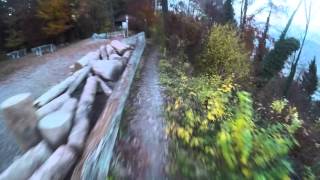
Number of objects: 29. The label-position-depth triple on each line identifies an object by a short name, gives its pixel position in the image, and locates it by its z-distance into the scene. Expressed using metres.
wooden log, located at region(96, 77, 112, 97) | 2.96
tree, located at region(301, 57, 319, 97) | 16.54
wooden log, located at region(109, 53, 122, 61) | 4.17
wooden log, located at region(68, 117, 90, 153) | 1.91
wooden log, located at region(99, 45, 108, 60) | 4.49
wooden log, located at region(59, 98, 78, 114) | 2.38
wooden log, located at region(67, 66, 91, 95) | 3.07
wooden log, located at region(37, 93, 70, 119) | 2.49
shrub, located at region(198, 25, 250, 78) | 6.74
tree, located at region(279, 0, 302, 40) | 11.39
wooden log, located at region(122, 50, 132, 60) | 4.41
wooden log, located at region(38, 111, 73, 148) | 2.03
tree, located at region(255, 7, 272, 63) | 13.52
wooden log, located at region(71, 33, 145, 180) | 1.54
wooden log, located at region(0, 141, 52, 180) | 1.70
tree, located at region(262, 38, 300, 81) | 11.92
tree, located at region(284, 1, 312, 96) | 11.01
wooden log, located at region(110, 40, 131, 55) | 4.86
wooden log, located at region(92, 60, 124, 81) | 3.39
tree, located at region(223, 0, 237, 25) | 13.12
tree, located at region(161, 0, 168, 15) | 7.94
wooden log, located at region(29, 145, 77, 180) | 1.61
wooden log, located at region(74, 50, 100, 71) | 4.26
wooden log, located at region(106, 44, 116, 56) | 4.76
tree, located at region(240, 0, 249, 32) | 12.55
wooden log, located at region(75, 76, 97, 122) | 2.38
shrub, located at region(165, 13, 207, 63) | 6.89
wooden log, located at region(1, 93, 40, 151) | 2.14
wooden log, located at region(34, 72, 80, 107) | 2.94
